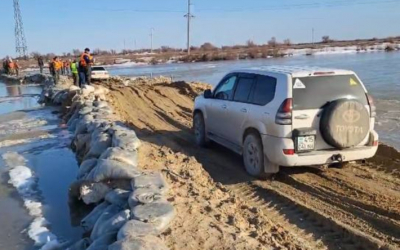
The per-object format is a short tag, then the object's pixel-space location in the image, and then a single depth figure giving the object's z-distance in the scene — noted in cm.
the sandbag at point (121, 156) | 732
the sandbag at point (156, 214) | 486
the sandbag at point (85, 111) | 1355
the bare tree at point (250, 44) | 13052
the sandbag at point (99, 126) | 1003
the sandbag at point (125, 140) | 811
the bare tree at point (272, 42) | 13152
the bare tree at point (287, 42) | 13335
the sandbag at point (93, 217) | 609
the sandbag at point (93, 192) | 677
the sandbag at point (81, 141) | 1049
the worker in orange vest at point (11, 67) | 4816
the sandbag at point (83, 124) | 1141
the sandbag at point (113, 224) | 498
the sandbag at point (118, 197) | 582
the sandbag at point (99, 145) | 862
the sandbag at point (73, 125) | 1382
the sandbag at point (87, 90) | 1894
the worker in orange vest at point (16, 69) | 4749
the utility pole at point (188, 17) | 8131
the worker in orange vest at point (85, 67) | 2158
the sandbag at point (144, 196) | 536
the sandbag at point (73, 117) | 1468
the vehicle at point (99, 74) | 3159
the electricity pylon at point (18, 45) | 7479
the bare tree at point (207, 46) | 12675
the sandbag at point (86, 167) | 774
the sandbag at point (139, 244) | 417
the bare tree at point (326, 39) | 14079
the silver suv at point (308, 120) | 689
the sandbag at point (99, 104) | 1448
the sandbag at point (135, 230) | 450
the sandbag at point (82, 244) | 531
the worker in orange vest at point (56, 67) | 3093
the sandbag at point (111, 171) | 665
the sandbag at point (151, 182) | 590
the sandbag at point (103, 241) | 473
